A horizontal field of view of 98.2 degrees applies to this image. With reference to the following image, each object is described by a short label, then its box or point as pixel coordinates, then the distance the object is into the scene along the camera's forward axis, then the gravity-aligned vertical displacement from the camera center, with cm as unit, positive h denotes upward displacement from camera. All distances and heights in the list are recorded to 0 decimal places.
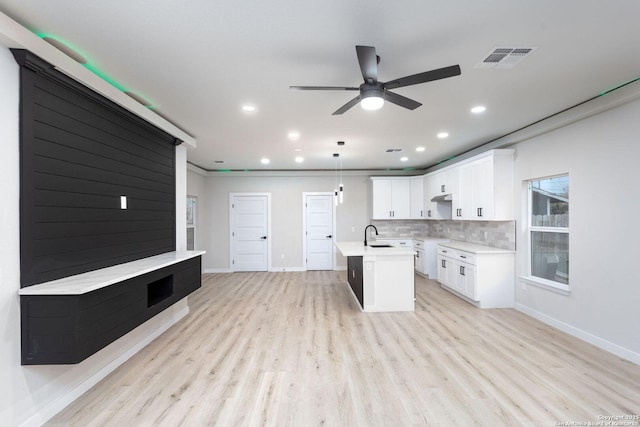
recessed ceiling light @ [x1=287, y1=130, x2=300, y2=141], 405 +122
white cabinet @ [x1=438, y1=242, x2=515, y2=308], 440 -101
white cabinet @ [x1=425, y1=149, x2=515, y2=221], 443 +48
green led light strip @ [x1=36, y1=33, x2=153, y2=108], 194 +125
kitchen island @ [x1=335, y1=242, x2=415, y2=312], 427 -101
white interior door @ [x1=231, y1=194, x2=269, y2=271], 736 -44
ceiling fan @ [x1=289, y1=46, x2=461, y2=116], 180 +95
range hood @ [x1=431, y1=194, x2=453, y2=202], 572 +36
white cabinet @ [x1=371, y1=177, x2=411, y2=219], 709 +44
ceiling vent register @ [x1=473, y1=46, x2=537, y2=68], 209 +125
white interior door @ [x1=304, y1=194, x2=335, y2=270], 743 -42
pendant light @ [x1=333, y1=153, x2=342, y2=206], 550 +121
